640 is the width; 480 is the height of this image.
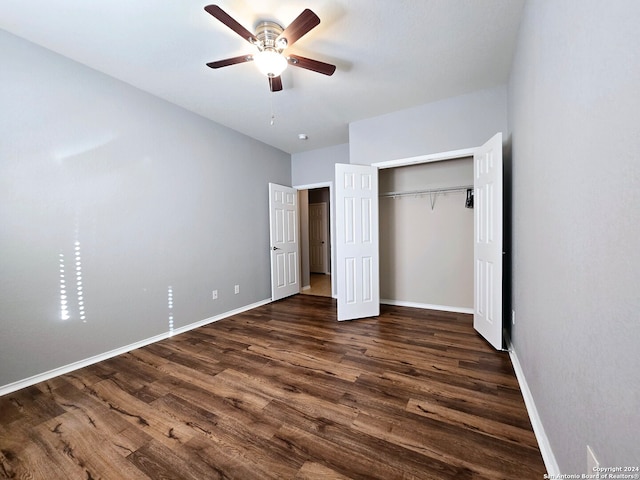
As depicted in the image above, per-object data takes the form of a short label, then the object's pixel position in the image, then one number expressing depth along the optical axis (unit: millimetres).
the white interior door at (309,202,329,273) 7176
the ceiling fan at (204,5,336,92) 1689
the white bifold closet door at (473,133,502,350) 2273
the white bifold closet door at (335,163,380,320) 3191
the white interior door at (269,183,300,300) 4324
